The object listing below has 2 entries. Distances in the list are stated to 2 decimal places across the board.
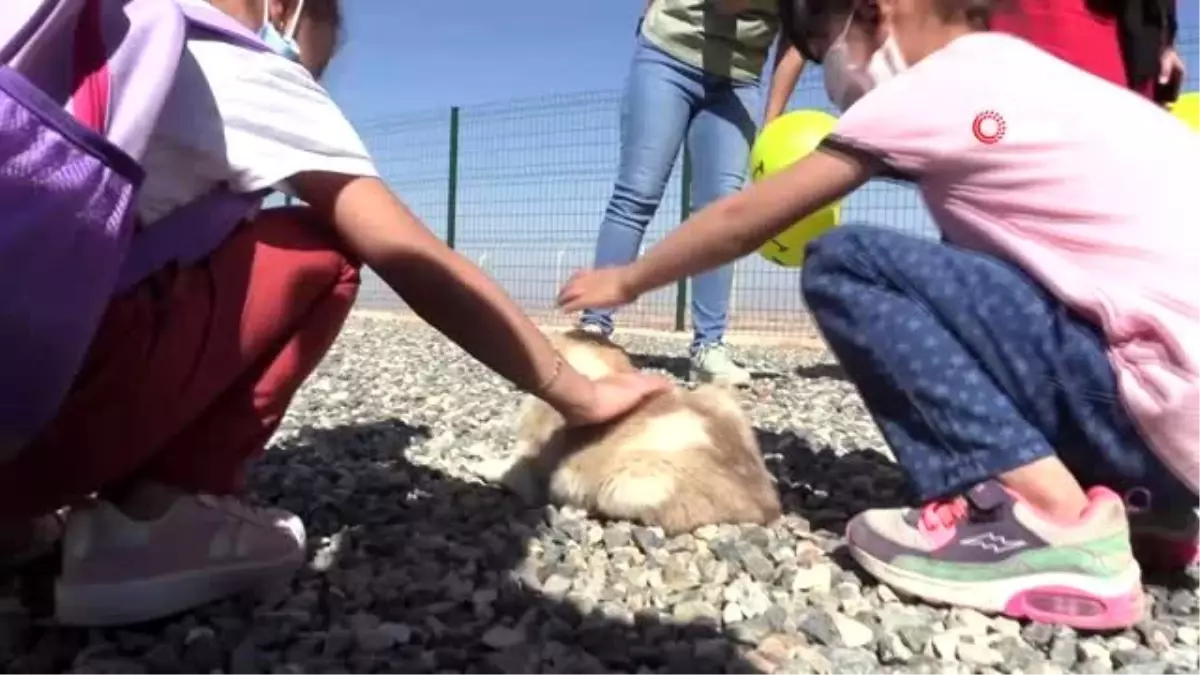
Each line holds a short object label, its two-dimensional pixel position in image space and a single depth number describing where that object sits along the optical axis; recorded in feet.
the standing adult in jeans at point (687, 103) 14.53
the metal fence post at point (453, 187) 35.78
